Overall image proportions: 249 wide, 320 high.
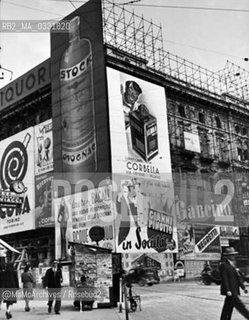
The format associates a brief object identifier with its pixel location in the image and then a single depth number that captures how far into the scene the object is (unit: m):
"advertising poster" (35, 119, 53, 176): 44.03
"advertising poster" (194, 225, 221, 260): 40.72
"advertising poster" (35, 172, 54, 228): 42.84
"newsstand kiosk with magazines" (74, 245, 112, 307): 15.82
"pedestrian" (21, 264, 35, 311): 17.55
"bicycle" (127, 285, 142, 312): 14.11
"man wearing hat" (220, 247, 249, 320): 9.28
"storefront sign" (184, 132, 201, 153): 44.38
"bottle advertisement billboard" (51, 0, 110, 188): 37.78
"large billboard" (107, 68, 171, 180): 37.44
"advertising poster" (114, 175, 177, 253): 35.62
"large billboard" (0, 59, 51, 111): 46.62
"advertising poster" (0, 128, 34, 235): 45.75
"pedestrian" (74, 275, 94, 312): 15.24
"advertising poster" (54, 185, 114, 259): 35.62
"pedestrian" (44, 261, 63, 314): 14.57
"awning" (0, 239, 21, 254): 17.22
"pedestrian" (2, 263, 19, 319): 12.85
